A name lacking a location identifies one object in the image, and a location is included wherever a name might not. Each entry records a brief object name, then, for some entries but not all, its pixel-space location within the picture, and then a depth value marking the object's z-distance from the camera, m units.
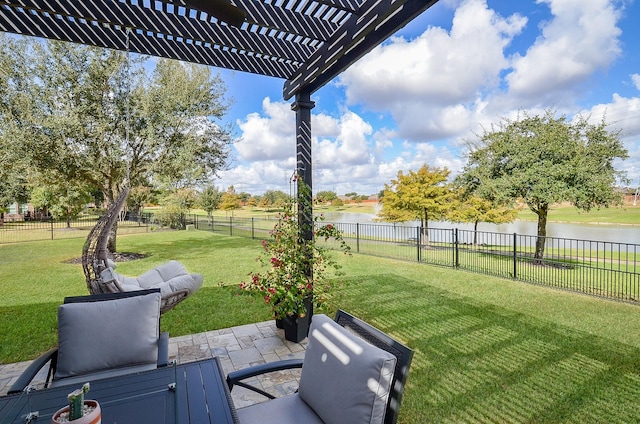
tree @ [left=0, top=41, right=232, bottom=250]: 6.42
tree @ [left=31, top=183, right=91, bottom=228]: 10.66
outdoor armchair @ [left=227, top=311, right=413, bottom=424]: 1.18
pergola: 2.03
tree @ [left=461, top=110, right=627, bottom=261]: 6.13
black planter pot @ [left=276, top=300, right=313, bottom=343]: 3.05
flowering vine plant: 2.97
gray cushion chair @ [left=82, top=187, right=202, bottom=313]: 2.90
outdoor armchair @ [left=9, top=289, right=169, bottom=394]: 1.85
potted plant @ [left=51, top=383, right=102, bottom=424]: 0.91
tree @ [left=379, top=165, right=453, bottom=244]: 9.56
